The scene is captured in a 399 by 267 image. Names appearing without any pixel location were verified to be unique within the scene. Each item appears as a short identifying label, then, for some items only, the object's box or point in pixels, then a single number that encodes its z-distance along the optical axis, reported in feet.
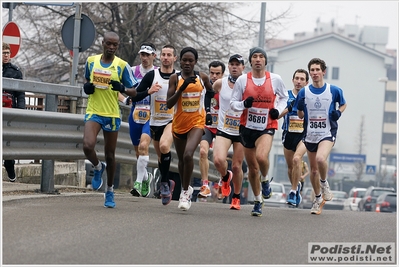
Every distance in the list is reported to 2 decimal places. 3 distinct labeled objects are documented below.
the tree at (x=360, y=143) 371.60
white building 392.88
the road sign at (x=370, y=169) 328.64
